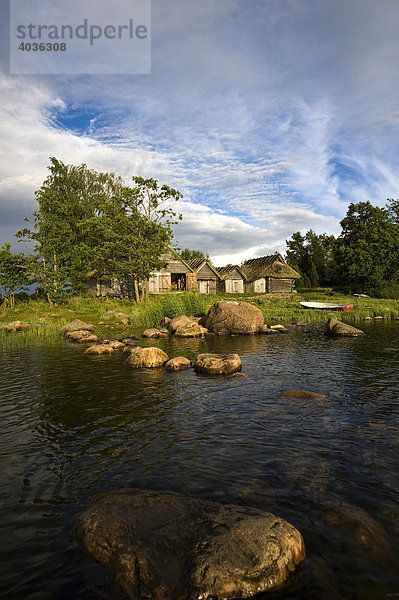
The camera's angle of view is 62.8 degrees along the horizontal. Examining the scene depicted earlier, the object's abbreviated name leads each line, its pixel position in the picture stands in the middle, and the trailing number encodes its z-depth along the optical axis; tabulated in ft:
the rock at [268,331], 64.01
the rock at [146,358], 36.04
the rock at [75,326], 63.62
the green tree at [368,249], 157.69
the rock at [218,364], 32.96
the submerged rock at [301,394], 25.26
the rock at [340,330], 57.53
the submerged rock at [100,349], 44.83
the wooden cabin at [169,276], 124.67
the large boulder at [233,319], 63.57
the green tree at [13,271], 86.58
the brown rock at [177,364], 34.93
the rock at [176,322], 64.13
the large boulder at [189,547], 8.75
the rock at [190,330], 60.34
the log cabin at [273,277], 164.86
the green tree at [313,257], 198.39
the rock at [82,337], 55.52
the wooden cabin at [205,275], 149.54
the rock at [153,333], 59.21
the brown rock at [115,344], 47.76
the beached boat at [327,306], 99.74
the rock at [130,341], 51.99
